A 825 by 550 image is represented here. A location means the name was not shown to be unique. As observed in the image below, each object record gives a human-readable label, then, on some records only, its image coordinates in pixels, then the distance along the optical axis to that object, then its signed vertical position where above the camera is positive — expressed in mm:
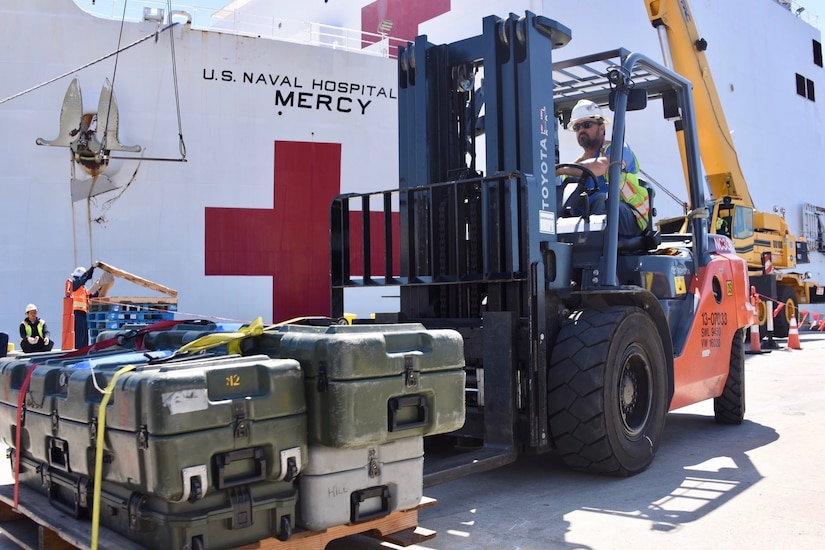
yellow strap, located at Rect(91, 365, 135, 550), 2541 -578
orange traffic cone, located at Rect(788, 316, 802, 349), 15023 -1401
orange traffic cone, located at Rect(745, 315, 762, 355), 14148 -1390
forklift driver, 5426 +723
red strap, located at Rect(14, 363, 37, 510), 3133 -550
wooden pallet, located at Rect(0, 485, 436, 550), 2719 -1002
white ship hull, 11836 +2020
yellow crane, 13594 +1686
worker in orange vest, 9906 -250
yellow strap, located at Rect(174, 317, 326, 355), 3057 -243
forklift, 4336 -1
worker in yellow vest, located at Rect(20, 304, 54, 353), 9344 -614
